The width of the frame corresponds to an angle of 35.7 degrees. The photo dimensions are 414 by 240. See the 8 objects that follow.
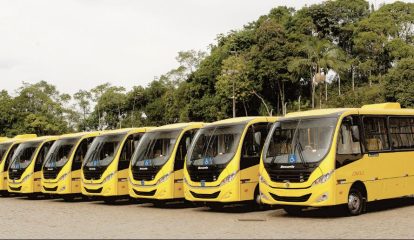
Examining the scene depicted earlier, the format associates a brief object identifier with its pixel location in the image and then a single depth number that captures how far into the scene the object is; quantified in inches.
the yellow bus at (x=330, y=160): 590.2
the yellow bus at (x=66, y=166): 923.4
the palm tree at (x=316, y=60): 2361.0
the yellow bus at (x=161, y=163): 751.7
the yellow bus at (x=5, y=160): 1098.7
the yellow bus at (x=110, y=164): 835.4
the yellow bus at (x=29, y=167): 1000.2
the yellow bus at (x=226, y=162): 673.6
